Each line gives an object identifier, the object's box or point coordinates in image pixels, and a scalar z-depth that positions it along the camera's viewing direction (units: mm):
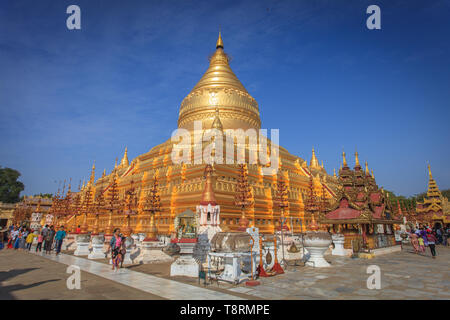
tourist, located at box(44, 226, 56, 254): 16594
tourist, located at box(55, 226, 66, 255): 15372
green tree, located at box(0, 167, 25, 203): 63188
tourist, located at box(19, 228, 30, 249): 19500
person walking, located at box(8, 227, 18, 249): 20417
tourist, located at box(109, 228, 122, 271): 10273
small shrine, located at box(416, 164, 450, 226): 34625
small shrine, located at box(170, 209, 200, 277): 9102
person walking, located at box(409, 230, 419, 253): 16925
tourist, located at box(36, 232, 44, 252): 17172
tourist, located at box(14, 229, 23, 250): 19359
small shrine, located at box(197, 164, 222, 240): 14461
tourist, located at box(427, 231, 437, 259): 13734
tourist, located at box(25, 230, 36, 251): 18672
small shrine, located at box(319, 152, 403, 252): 16203
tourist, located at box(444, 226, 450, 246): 22800
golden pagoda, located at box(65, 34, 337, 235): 24078
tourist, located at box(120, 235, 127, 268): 10481
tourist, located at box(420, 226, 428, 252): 16311
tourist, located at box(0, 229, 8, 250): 25050
